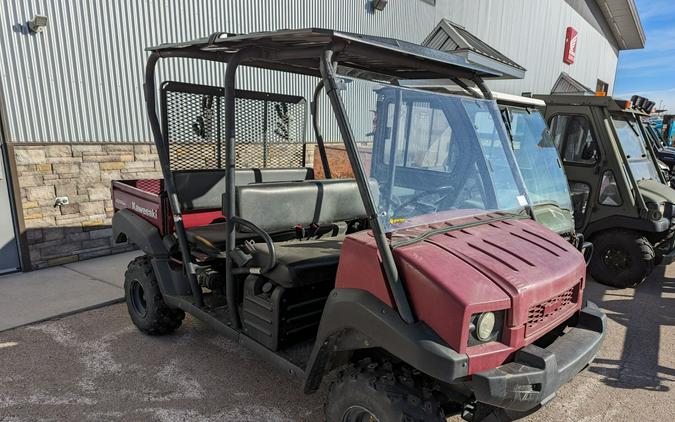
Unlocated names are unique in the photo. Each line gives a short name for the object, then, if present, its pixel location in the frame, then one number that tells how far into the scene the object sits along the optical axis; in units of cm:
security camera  462
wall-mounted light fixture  888
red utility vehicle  179
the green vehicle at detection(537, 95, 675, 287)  486
